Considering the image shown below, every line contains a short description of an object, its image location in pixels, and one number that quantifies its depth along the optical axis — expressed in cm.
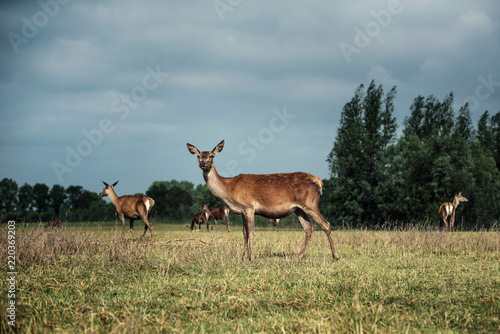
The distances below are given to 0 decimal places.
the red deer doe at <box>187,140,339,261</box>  909
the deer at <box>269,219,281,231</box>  2589
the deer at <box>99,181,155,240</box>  1509
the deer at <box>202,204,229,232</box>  2828
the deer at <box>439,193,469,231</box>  2664
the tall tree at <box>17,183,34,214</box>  5894
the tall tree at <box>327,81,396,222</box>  3803
